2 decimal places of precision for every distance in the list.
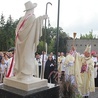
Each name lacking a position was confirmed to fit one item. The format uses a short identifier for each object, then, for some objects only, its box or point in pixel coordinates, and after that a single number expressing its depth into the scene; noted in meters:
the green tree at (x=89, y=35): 35.59
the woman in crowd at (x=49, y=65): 5.39
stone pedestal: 2.10
